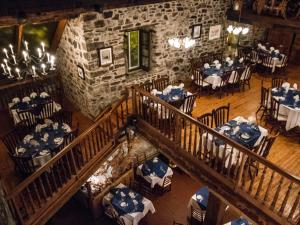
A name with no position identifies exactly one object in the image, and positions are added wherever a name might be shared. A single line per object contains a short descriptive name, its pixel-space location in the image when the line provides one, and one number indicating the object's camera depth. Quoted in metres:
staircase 4.67
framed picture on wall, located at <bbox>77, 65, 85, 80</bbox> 7.70
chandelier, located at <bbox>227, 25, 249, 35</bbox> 9.32
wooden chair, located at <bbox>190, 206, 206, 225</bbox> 7.63
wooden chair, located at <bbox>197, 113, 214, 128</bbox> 6.07
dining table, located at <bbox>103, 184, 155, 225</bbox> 7.96
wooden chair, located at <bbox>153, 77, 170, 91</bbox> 8.23
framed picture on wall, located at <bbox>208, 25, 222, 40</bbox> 9.73
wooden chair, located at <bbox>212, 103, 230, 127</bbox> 6.48
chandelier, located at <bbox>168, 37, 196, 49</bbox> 8.23
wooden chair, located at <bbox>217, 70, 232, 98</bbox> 8.46
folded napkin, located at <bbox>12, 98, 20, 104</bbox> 7.78
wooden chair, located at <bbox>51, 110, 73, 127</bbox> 7.52
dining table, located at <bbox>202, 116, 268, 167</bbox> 5.54
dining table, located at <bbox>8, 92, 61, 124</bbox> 7.57
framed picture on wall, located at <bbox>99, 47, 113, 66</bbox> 7.40
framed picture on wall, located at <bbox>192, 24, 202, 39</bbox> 9.16
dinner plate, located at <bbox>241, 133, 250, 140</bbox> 5.72
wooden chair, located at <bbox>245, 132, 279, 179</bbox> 5.22
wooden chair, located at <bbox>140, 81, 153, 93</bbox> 7.86
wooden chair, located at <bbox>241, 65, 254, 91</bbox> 8.95
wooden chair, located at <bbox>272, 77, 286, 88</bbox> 8.29
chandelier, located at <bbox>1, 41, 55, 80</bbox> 8.10
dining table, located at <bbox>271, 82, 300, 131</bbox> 6.67
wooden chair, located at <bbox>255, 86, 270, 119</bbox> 7.32
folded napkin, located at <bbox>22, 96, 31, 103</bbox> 7.80
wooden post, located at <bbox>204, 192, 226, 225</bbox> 6.22
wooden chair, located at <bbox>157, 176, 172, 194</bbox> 8.99
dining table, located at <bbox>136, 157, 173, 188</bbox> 8.87
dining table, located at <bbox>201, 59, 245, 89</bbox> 8.61
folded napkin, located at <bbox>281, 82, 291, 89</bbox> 7.58
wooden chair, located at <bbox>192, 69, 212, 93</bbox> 8.73
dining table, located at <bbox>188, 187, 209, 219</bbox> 7.63
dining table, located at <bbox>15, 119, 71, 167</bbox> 6.20
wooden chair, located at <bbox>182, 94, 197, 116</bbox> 7.21
